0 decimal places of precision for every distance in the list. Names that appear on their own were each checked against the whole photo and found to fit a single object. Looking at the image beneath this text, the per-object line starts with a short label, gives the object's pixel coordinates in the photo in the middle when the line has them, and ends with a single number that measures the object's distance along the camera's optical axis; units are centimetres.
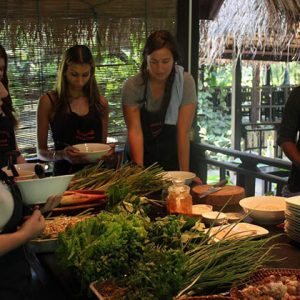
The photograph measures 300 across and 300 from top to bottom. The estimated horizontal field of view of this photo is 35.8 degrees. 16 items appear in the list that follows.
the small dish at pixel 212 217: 179
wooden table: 140
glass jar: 191
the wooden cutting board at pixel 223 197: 207
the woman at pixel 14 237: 136
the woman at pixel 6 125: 268
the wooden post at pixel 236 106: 522
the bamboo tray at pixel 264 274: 129
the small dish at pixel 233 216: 182
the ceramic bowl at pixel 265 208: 183
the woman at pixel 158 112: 292
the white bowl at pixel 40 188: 164
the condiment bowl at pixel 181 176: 236
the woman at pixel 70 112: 283
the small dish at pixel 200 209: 191
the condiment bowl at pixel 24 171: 186
